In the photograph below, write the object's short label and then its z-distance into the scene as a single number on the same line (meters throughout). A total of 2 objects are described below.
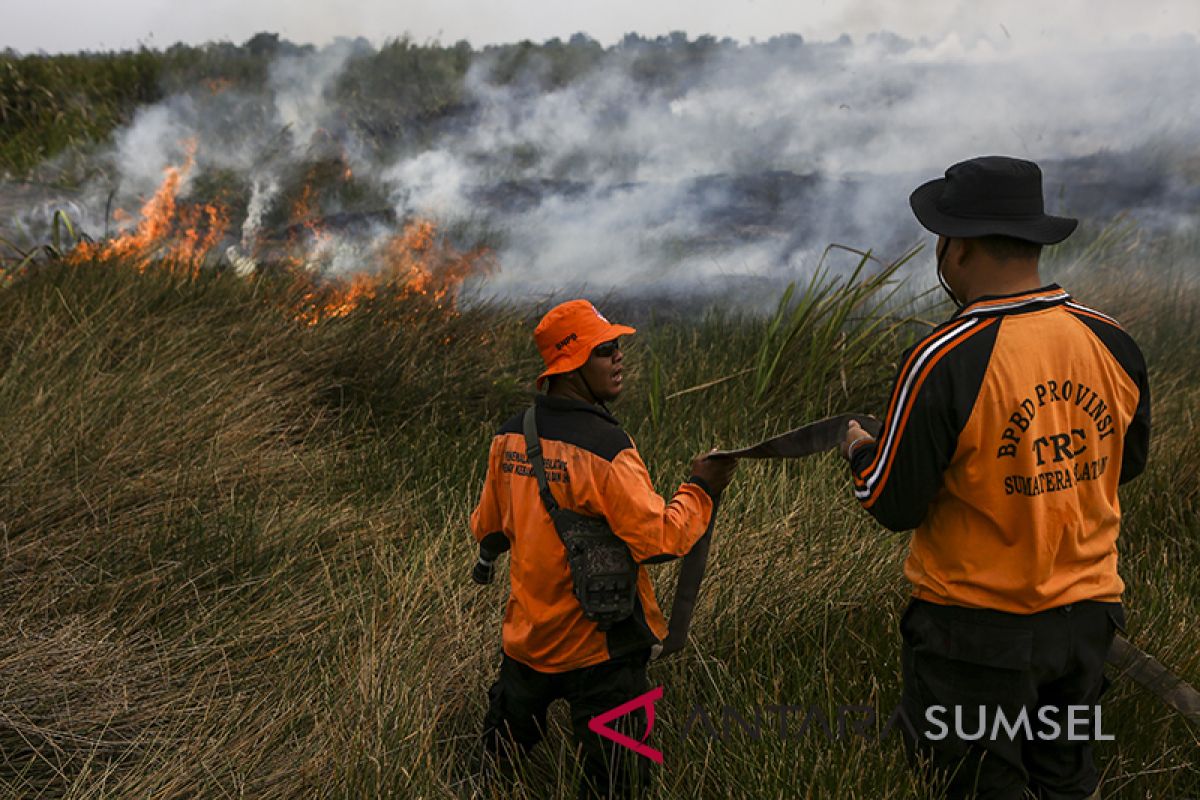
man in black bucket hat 2.22
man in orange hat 2.59
